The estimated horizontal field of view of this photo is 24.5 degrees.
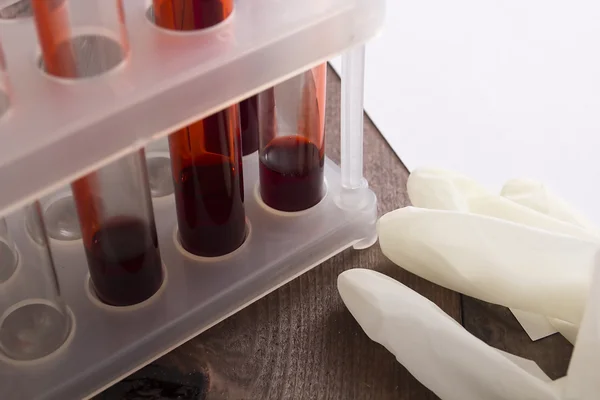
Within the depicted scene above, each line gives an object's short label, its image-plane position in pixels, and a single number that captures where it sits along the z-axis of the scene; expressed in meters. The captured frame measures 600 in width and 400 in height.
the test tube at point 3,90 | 0.27
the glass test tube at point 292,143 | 0.32
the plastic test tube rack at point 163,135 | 0.26
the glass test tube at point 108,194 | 0.28
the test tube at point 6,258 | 0.31
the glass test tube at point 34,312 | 0.30
